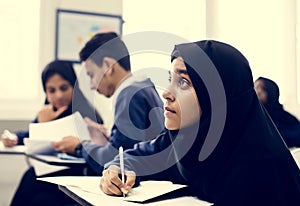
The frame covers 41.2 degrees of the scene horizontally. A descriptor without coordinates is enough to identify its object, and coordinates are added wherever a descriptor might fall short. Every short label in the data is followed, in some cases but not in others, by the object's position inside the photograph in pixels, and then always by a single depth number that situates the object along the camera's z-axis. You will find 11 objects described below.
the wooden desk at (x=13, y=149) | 2.11
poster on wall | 2.71
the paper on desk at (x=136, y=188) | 0.91
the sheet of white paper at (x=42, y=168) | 1.94
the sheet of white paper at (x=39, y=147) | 1.90
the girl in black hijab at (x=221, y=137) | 0.91
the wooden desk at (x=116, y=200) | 0.84
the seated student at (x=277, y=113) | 1.52
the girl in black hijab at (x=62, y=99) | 2.34
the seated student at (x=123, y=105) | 1.49
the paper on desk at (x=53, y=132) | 1.92
